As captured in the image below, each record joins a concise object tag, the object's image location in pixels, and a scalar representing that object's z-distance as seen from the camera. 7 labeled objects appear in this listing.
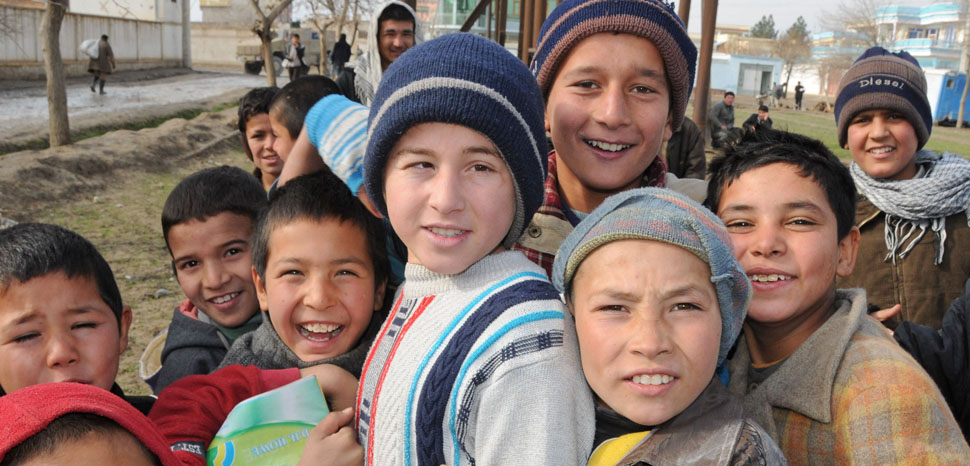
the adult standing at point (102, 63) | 18.80
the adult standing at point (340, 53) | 18.92
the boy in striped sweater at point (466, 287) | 1.25
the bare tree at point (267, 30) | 13.95
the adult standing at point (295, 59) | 22.78
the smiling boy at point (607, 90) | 1.79
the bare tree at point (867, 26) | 46.28
